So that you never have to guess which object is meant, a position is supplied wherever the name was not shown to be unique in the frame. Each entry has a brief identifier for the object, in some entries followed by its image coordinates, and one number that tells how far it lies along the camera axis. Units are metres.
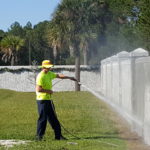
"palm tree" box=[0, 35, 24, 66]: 59.47
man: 11.77
